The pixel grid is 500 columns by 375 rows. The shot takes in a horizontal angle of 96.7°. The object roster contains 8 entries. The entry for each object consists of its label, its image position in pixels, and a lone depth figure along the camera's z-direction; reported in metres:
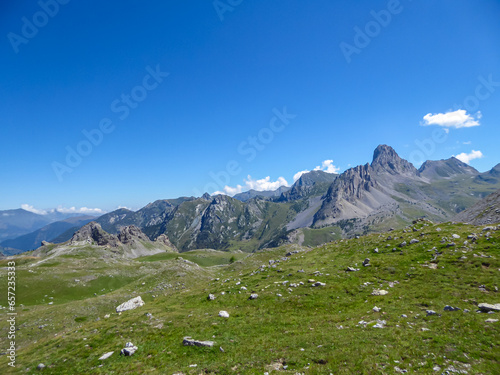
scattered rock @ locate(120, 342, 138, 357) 19.89
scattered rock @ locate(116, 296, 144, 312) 36.54
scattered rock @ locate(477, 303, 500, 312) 19.89
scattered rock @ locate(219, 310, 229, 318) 25.58
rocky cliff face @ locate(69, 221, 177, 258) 147.65
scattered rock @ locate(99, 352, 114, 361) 19.95
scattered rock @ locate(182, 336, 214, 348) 19.59
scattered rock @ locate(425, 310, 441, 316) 20.60
